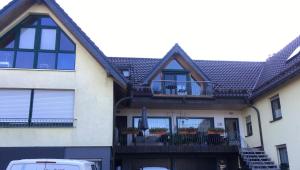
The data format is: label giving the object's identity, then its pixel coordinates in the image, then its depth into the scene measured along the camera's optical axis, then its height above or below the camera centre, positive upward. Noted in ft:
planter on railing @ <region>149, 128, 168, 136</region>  63.41 +5.46
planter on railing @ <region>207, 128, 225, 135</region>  64.59 +5.41
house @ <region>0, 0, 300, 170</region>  51.06 +9.38
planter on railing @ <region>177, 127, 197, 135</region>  64.08 +5.45
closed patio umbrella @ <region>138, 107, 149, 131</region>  59.98 +6.73
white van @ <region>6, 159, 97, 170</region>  26.40 -0.02
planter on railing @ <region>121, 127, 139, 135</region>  61.11 +5.49
